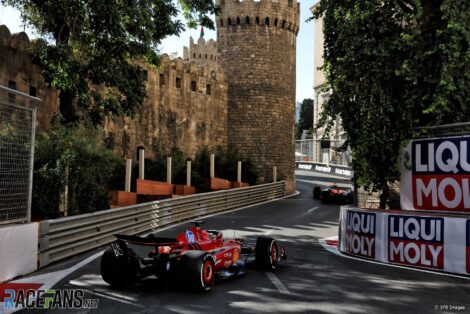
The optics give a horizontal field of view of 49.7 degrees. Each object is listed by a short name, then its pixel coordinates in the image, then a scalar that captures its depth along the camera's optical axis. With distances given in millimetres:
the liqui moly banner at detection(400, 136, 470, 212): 9062
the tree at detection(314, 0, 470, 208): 9820
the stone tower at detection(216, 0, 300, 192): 37250
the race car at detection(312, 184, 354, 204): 26438
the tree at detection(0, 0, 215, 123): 14141
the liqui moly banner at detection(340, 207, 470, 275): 8594
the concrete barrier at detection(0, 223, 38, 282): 7160
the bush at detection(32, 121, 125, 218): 12453
